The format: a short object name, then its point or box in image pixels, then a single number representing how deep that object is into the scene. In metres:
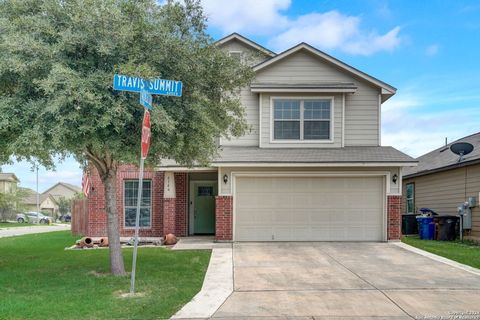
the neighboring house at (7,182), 59.75
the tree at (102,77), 7.66
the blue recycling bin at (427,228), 18.25
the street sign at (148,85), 7.23
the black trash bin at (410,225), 20.91
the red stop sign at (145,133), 7.23
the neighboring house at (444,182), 16.80
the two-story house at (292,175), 14.59
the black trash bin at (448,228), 17.73
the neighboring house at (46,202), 77.38
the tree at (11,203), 48.21
